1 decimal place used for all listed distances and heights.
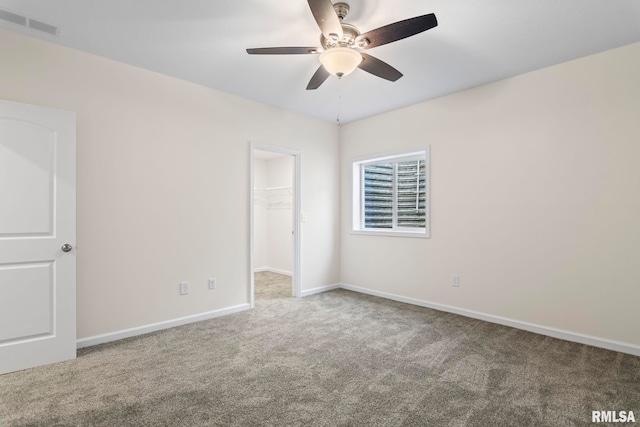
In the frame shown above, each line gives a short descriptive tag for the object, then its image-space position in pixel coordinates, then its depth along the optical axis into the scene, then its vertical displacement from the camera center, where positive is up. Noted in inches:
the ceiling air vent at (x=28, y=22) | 93.1 +56.4
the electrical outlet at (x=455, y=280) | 151.9 -32.1
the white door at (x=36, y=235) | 96.5 -7.3
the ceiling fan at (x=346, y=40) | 75.6 +45.5
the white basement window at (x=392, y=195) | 175.5 +9.8
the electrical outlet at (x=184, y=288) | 137.9 -32.4
